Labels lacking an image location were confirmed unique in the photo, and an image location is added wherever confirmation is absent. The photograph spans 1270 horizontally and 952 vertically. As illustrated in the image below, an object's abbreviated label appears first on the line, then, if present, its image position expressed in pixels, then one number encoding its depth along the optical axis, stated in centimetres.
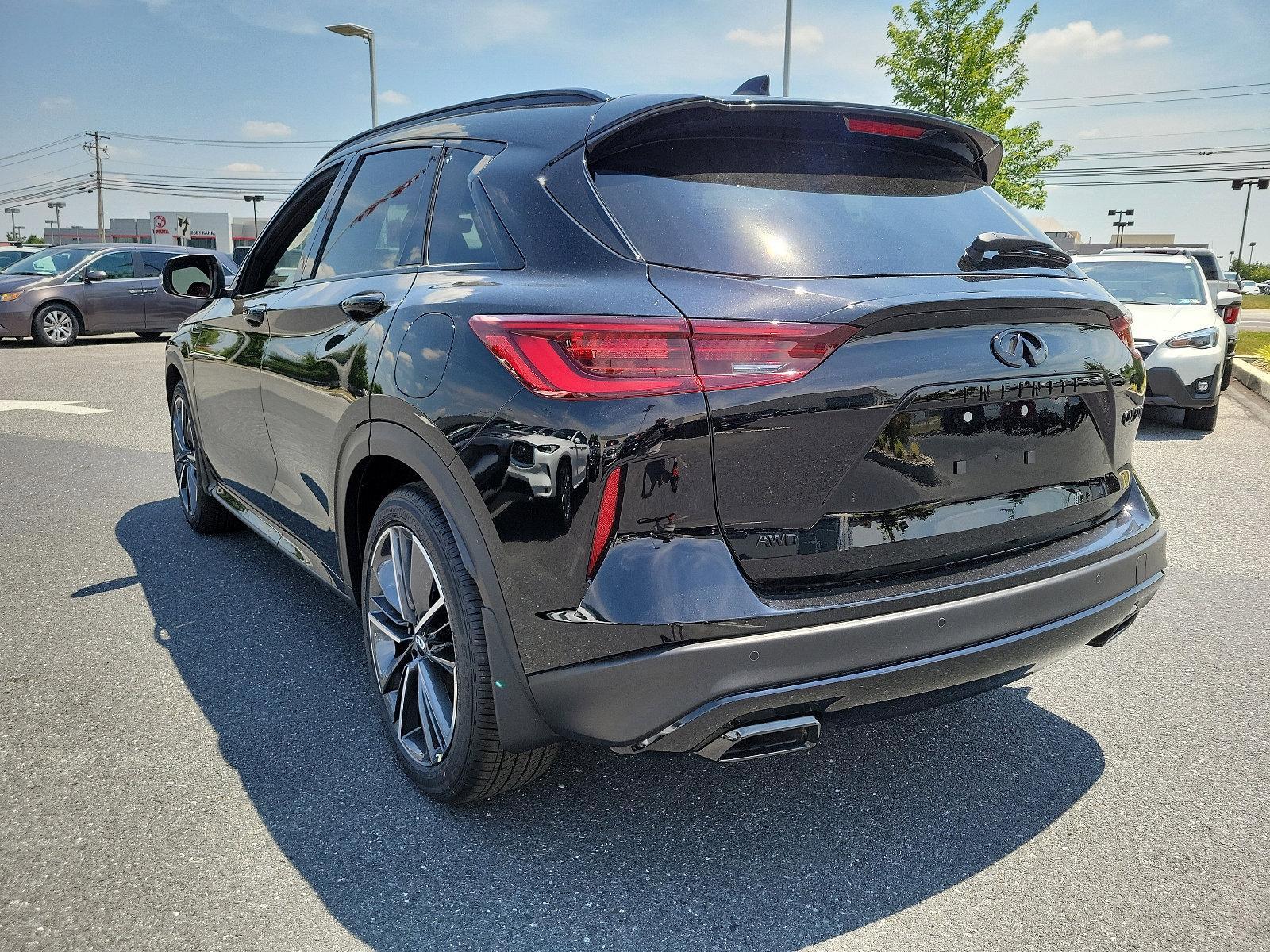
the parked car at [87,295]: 1616
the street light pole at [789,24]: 2145
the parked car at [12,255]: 2003
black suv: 199
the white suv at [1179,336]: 843
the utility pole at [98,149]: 7444
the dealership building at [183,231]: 5881
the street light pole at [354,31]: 2422
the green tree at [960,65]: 2242
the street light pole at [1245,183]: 6894
